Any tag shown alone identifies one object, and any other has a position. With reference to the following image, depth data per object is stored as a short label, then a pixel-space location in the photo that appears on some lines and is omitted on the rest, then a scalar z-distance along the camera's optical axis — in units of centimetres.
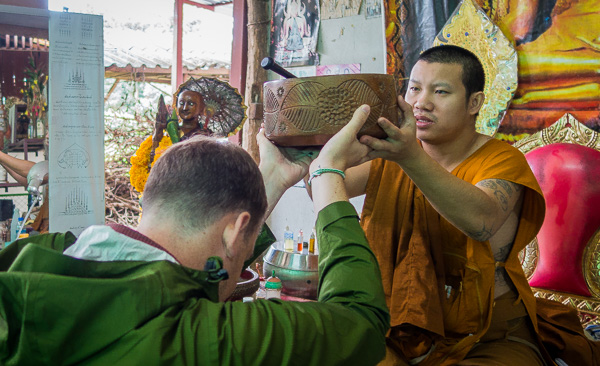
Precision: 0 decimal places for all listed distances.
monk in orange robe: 166
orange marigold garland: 322
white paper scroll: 249
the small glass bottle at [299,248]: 310
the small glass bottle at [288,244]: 319
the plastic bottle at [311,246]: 310
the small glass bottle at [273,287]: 239
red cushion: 244
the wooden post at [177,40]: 610
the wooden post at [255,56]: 431
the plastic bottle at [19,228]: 259
